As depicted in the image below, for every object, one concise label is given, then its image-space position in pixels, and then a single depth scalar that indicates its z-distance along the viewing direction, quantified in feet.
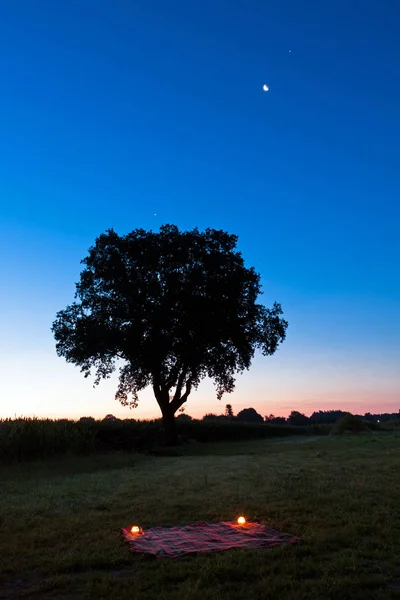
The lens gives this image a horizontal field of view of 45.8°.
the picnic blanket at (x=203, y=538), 18.52
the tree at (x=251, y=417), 161.93
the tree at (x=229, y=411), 147.50
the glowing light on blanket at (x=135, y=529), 21.08
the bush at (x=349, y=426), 113.09
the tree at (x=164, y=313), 88.12
